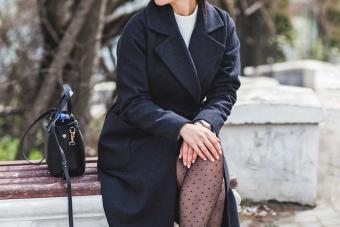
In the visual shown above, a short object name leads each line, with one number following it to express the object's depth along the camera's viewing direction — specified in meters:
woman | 4.85
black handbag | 5.19
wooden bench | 5.00
